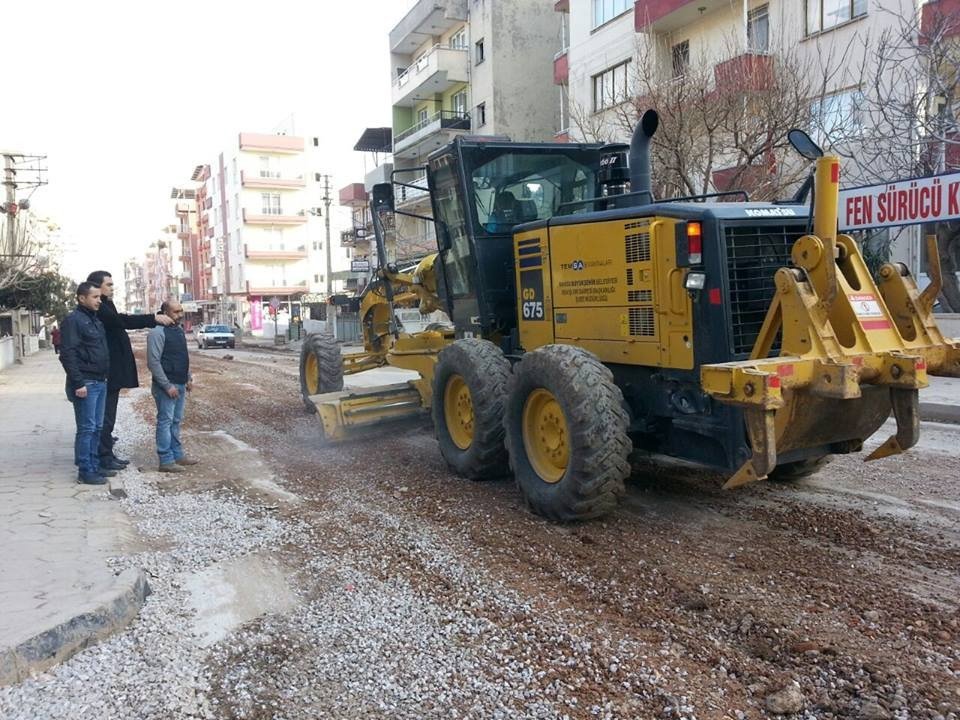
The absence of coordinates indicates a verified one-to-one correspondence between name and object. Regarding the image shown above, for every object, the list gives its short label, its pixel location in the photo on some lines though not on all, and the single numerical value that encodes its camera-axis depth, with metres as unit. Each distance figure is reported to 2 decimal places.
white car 41.84
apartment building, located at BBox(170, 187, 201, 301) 93.31
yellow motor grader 4.52
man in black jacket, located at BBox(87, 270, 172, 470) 7.37
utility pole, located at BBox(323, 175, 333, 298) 40.84
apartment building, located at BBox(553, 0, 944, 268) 16.23
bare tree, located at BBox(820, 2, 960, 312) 13.59
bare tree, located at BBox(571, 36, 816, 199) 15.27
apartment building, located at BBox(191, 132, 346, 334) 69.75
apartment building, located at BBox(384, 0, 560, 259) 32.59
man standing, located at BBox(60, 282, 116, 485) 6.71
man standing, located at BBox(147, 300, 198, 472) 7.32
